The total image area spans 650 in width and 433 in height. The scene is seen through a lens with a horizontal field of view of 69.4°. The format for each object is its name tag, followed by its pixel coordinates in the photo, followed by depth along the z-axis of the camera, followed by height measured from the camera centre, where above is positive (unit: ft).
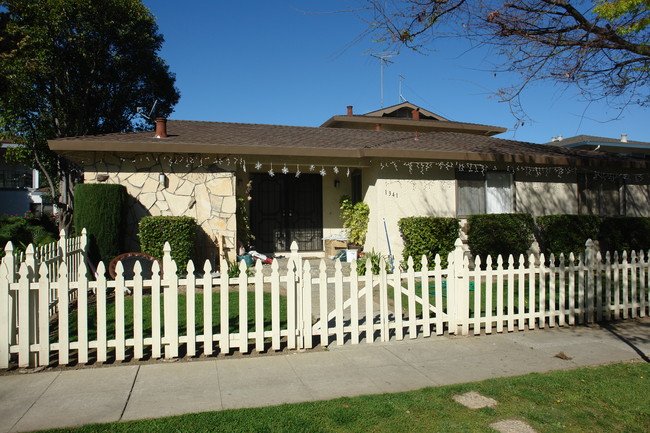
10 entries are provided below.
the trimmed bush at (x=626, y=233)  40.57 -2.16
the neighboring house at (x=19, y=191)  77.15 +4.26
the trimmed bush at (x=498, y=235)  37.22 -1.98
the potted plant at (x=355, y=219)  40.78 -0.61
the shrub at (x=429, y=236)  36.06 -1.96
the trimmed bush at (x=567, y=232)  39.14 -1.91
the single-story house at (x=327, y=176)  34.60 +3.06
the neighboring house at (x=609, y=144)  96.99 +13.61
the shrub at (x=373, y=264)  32.92 -3.76
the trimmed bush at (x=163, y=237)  31.19 -1.48
